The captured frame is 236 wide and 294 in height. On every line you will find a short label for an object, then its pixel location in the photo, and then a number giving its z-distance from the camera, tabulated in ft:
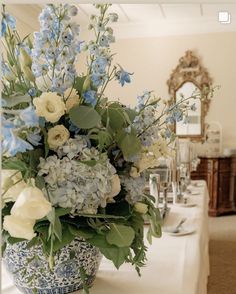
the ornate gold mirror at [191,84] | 18.70
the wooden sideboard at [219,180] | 17.65
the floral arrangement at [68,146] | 2.56
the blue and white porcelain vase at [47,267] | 2.89
